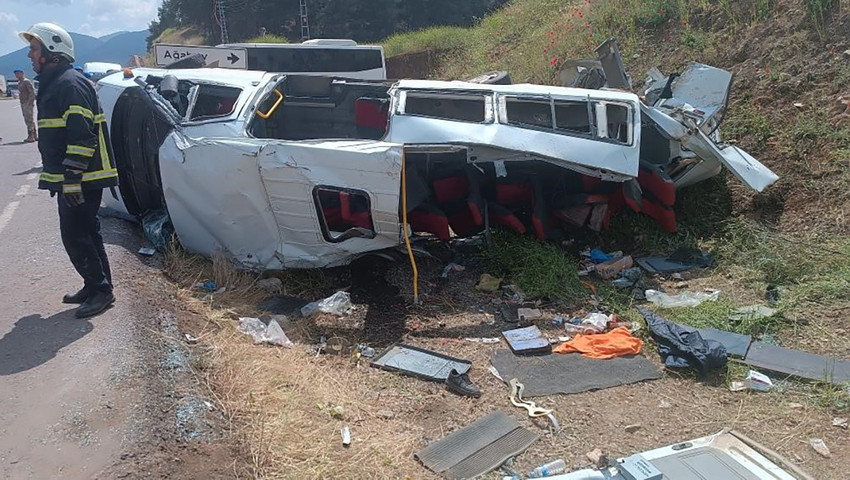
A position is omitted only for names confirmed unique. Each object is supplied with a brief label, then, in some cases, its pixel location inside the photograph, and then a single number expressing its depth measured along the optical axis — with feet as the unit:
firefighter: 13.71
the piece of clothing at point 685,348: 14.17
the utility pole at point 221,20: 89.47
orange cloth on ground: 15.31
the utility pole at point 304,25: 81.20
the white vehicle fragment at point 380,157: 17.33
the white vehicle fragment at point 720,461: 9.93
